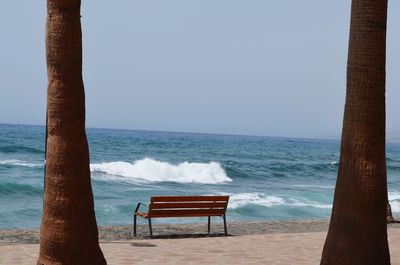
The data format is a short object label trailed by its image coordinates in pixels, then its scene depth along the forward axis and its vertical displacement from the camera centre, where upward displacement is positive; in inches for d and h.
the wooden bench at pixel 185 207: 523.5 -55.4
